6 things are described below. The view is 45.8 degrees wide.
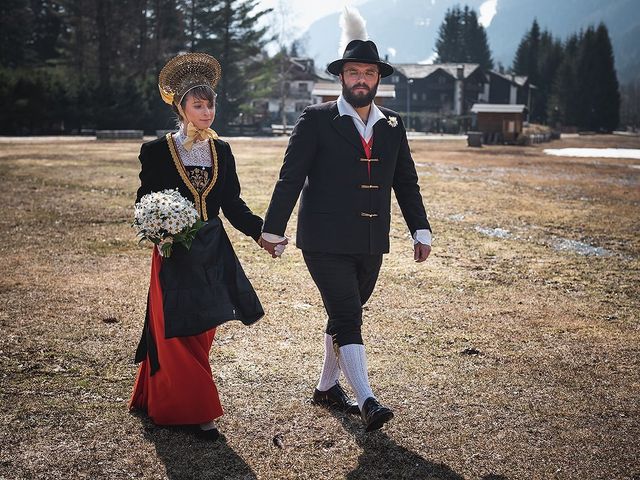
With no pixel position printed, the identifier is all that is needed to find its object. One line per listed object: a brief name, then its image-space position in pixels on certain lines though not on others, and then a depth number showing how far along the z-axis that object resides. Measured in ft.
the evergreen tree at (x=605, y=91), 345.92
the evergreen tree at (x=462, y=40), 464.24
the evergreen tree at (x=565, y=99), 342.44
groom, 15.12
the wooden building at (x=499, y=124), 165.58
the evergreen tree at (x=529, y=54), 415.03
